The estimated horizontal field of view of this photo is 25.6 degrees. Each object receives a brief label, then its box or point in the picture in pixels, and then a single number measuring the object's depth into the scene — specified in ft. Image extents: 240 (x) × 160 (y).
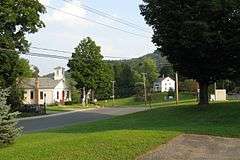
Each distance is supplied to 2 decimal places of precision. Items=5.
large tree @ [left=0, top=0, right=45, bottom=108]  149.59
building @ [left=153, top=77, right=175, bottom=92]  492.25
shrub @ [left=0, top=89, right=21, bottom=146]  51.15
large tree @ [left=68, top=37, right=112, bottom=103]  295.89
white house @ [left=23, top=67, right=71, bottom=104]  309.22
